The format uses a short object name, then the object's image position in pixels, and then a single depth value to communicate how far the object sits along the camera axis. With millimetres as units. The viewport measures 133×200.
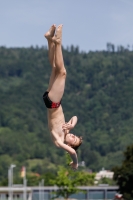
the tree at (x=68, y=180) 76375
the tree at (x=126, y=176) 77562
